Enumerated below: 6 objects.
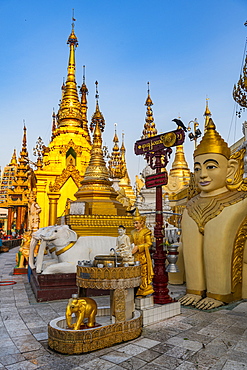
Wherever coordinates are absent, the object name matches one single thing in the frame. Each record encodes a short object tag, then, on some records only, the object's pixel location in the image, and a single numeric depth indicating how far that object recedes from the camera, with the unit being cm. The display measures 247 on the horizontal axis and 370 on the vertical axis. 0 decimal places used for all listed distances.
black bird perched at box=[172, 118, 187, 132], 658
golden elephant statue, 449
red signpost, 629
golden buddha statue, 714
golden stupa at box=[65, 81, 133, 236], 1021
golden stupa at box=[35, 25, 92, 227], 2172
